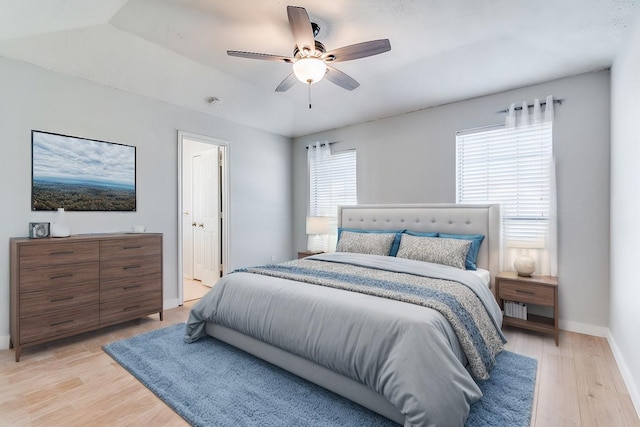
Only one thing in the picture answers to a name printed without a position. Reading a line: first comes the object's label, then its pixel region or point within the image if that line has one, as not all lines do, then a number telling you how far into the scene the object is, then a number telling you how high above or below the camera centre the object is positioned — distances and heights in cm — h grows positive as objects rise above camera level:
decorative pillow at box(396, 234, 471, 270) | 311 -40
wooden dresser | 250 -67
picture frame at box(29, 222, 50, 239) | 270 -16
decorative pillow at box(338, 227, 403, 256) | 365 -38
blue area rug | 178 -121
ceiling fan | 217 +126
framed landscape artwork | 287 +40
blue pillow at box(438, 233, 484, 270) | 315 -36
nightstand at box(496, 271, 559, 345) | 282 -79
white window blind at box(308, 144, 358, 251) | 486 +48
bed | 156 -73
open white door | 472 -6
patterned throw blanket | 186 -56
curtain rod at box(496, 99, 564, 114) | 310 +117
